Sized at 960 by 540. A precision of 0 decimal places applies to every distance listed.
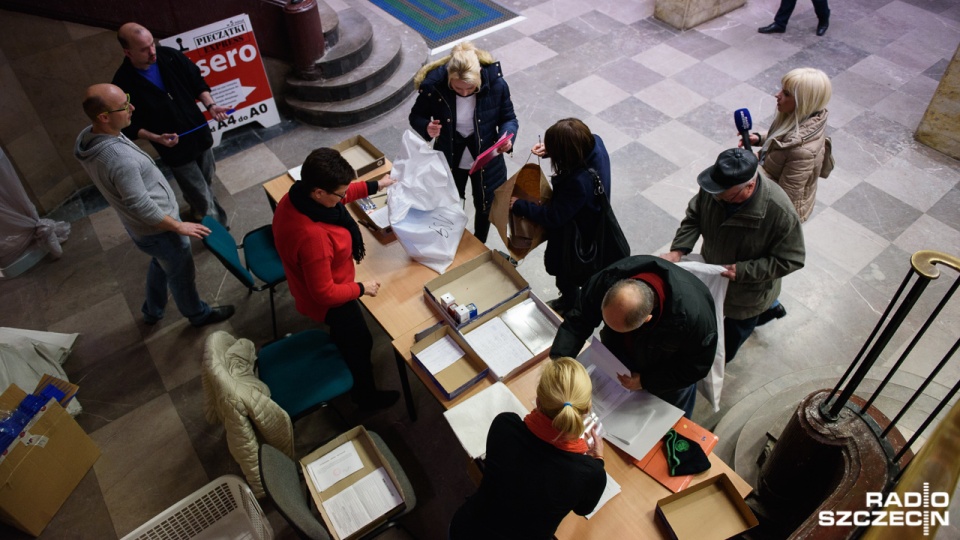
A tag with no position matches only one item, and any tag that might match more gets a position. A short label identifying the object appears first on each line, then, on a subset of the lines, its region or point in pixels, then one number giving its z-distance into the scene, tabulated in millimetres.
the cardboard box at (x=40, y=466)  3088
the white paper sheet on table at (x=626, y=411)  2609
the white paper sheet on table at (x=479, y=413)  2648
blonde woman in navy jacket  3656
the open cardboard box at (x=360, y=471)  2771
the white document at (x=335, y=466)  2902
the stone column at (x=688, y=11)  7176
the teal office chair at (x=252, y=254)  3578
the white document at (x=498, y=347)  2957
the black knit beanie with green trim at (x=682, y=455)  2549
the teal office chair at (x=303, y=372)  3184
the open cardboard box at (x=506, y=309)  2945
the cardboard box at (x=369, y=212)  3688
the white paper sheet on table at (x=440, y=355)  3000
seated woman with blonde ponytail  2090
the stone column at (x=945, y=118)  5324
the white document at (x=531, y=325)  3051
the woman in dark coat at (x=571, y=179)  2988
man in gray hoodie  3246
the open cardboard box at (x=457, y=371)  2898
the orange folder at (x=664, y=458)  2537
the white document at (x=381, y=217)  3679
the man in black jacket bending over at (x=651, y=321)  2430
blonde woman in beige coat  3318
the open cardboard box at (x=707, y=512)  2387
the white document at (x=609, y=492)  2480
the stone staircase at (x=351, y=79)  6082
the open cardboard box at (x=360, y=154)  4133
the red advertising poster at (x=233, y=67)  5211
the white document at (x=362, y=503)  2758
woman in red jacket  2760
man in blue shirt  3910
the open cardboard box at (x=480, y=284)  3287
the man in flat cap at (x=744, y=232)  2775
